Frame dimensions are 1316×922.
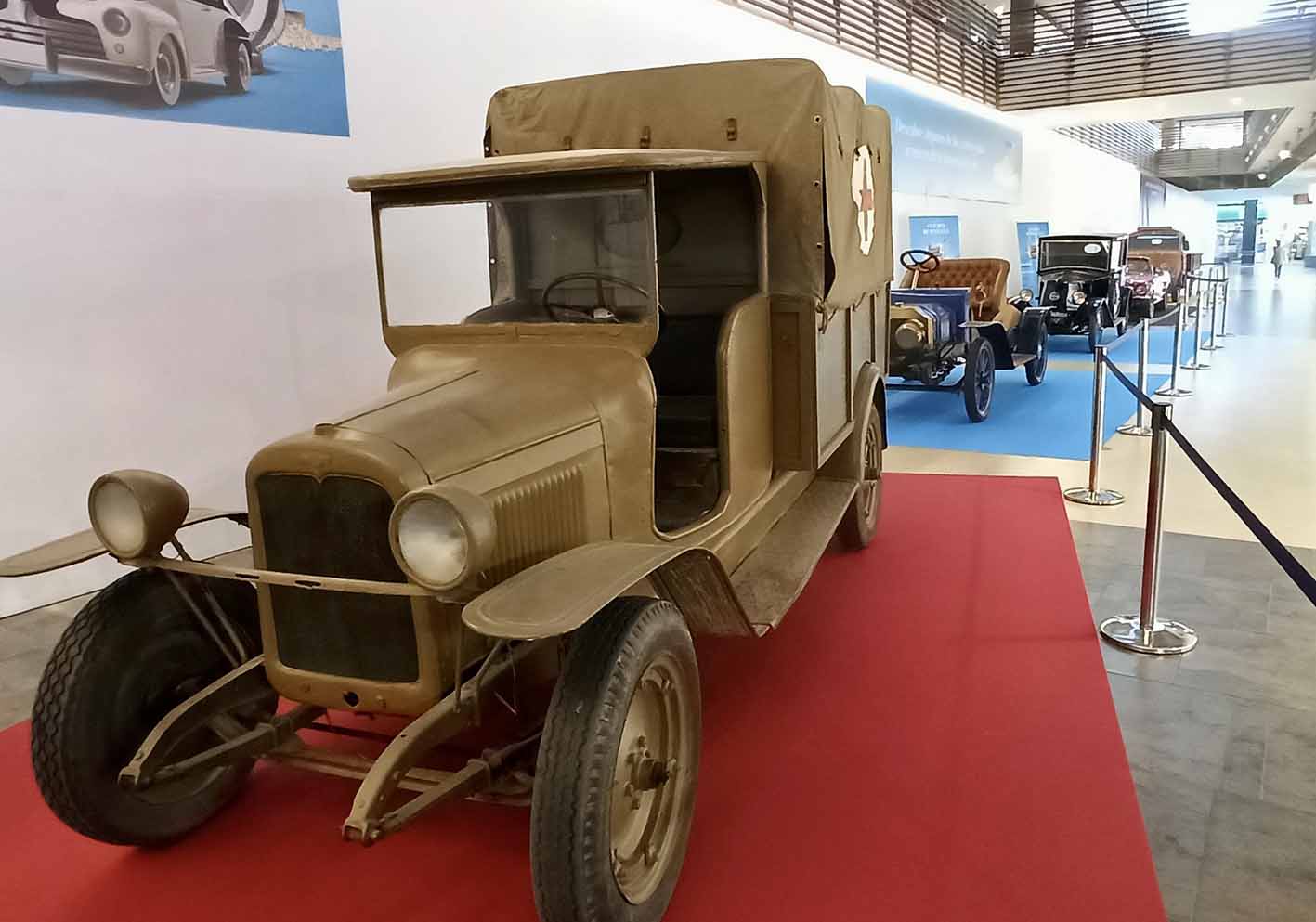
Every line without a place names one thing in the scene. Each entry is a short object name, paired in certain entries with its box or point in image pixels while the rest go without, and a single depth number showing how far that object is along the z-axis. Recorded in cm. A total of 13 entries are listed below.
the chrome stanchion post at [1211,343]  1276
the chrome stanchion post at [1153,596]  369
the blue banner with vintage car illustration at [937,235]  1248
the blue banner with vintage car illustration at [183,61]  413
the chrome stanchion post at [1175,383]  940
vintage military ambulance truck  200
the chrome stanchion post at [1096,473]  546
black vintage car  1212
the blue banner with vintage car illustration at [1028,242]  1666
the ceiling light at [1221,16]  1408
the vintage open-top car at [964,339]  801
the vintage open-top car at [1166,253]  1505
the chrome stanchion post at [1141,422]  729
